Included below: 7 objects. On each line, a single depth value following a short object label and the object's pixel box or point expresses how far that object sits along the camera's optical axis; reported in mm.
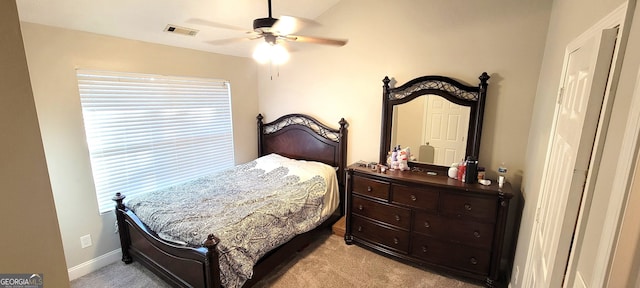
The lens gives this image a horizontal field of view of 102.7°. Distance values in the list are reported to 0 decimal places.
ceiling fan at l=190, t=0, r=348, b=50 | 1791
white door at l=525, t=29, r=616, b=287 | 841
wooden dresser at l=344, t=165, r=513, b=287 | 2207
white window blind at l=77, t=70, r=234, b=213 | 2479
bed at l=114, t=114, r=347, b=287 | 1802
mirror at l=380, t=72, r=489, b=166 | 2480
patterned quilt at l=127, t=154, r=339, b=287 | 1901
